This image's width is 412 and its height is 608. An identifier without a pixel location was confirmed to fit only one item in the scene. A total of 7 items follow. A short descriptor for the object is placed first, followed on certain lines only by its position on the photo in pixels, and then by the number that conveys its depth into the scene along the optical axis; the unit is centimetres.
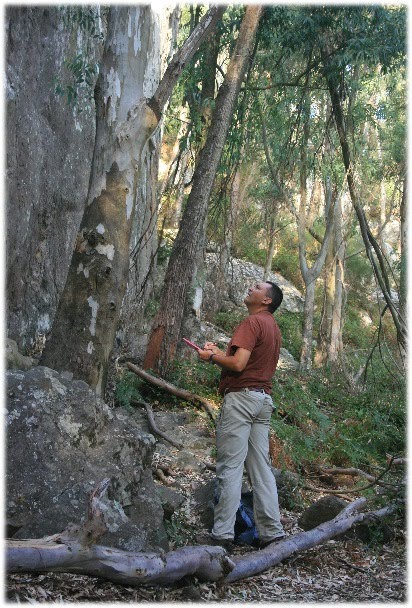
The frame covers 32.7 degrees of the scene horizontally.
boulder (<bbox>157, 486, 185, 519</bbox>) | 590
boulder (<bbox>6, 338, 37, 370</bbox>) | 588
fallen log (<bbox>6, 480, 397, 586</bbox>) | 373
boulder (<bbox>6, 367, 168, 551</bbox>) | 462
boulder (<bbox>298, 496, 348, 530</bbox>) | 646
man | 573
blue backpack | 601
